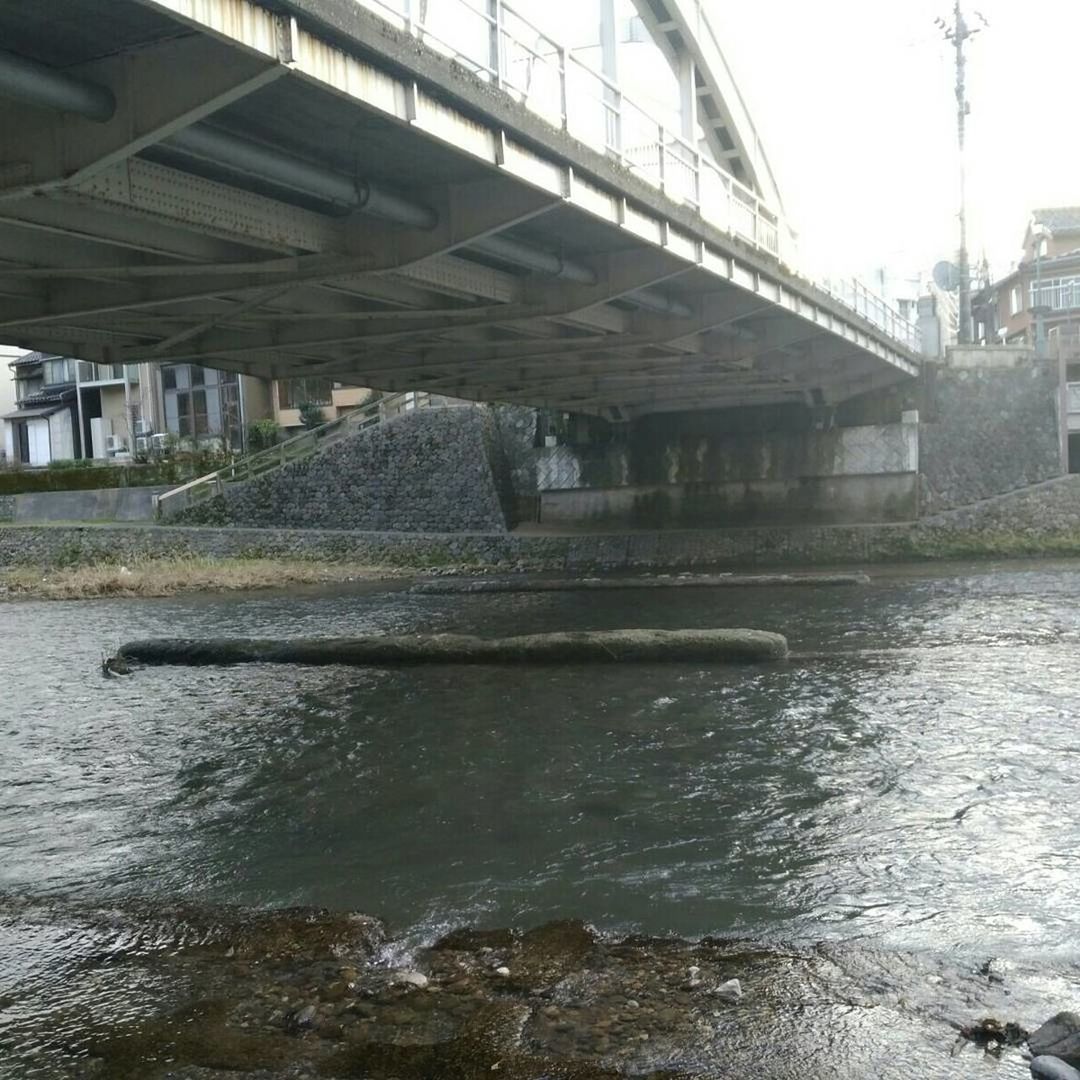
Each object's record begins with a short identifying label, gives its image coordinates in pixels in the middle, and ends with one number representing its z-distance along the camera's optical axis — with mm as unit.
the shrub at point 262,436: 44562
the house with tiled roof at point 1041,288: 44281
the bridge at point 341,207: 6949
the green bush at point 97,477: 41125
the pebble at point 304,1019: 4668
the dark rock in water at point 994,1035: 4277
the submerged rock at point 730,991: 4779
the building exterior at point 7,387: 60469
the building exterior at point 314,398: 48344
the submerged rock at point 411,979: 5051
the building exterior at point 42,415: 56188
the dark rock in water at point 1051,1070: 3893
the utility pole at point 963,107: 35719
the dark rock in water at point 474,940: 5516
